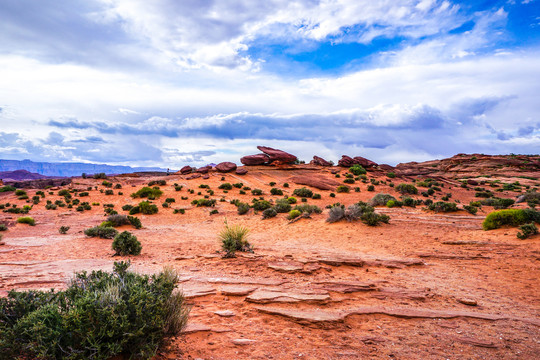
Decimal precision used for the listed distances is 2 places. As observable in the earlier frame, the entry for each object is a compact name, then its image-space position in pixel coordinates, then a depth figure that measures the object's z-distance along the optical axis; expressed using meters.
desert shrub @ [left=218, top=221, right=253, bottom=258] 9.33
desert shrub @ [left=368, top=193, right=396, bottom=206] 23.08
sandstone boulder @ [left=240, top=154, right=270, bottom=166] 49.31
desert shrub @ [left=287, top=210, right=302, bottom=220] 18.70
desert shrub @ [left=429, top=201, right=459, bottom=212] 18.35
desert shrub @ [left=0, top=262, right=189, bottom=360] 2.72
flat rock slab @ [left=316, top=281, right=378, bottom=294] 6.47
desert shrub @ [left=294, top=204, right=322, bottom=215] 19.62
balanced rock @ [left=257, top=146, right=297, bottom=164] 49.69
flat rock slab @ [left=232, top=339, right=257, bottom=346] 4.18
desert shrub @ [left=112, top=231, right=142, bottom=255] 10.06
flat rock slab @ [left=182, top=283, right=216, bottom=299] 5.76
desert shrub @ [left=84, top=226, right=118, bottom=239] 14.12
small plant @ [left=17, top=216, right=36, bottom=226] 18.80
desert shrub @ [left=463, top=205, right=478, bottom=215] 17.72
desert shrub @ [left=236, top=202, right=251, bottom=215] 23.20
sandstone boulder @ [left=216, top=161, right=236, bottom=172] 46.59
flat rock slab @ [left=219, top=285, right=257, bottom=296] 5.98
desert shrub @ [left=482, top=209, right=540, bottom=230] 12.70
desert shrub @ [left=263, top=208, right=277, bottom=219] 19.89
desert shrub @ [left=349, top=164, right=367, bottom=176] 46.26
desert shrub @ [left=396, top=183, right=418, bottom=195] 33.62
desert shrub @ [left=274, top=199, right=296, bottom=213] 21.56
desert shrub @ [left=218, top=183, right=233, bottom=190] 37.25
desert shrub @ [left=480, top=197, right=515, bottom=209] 20.64
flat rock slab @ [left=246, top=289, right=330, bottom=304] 5.64
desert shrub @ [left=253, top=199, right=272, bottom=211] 23.66
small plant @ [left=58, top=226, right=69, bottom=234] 15.77
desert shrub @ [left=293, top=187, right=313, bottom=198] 32.22
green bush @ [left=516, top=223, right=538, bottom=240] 11.20
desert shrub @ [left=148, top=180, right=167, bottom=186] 38.91
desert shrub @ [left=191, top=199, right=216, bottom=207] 28.03
